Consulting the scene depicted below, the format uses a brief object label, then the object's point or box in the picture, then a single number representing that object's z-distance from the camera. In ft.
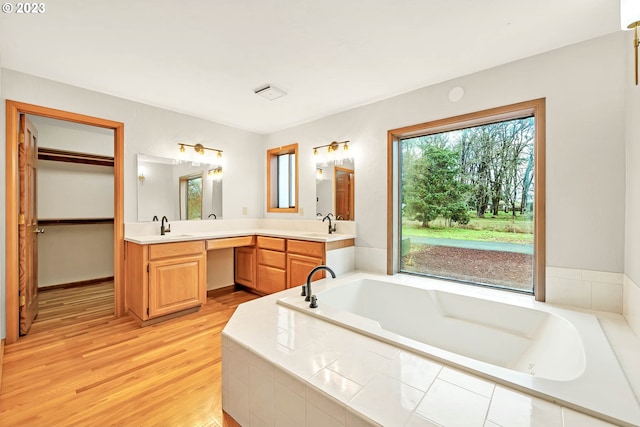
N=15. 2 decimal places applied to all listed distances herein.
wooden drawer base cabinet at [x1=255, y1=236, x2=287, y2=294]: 10.87
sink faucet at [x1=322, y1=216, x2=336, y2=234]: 11.35
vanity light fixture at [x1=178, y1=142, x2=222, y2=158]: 11.32
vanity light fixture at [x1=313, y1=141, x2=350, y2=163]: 11.02
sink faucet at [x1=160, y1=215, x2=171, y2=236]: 10.45
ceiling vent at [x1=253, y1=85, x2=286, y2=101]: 8.96
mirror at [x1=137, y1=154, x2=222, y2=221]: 10.32
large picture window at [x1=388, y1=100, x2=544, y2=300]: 7.57
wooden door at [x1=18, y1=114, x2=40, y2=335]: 8.00
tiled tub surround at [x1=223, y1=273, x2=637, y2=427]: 3.05
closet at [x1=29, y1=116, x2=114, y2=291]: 12.48
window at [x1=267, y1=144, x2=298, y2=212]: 13.11
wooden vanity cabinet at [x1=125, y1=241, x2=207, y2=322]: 8.79
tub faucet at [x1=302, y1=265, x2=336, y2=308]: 6.06
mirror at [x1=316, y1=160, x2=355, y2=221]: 11.00
